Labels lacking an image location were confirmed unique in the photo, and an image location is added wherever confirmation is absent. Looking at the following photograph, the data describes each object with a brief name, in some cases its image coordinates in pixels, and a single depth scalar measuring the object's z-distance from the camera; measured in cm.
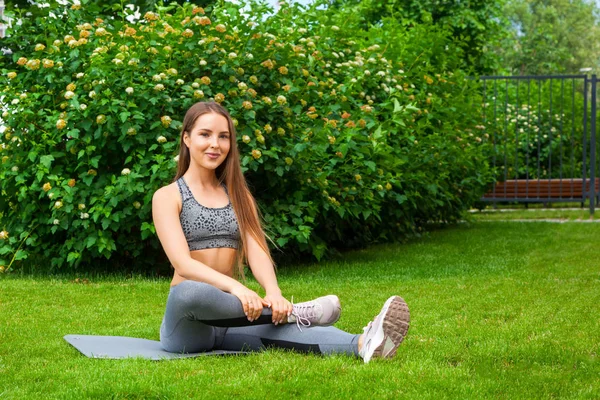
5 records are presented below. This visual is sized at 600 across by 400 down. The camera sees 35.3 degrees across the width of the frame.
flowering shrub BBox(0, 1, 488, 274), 694
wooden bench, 1552
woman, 390
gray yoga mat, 413
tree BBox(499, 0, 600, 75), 4516
